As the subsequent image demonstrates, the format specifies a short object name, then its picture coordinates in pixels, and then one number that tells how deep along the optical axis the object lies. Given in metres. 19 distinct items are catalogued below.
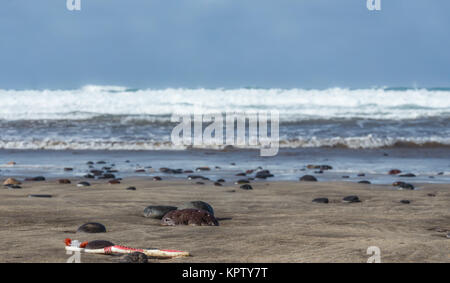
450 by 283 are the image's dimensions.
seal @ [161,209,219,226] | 9.37
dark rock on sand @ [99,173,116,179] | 17.55
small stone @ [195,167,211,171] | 19.81
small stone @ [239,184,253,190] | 15.10
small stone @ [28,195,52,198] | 12.86
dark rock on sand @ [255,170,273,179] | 17.72
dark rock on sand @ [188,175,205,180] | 17.52
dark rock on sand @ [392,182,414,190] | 15.29
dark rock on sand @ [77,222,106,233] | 8.74
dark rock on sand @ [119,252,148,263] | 6.62
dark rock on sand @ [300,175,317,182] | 16.84
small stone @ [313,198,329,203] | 12.83
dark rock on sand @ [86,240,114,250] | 7.25
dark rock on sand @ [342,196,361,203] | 13.03
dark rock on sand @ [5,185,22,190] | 14.67
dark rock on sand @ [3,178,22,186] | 15.94
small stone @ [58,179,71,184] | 16.06
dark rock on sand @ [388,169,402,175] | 18.81
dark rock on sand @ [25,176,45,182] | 16.66
